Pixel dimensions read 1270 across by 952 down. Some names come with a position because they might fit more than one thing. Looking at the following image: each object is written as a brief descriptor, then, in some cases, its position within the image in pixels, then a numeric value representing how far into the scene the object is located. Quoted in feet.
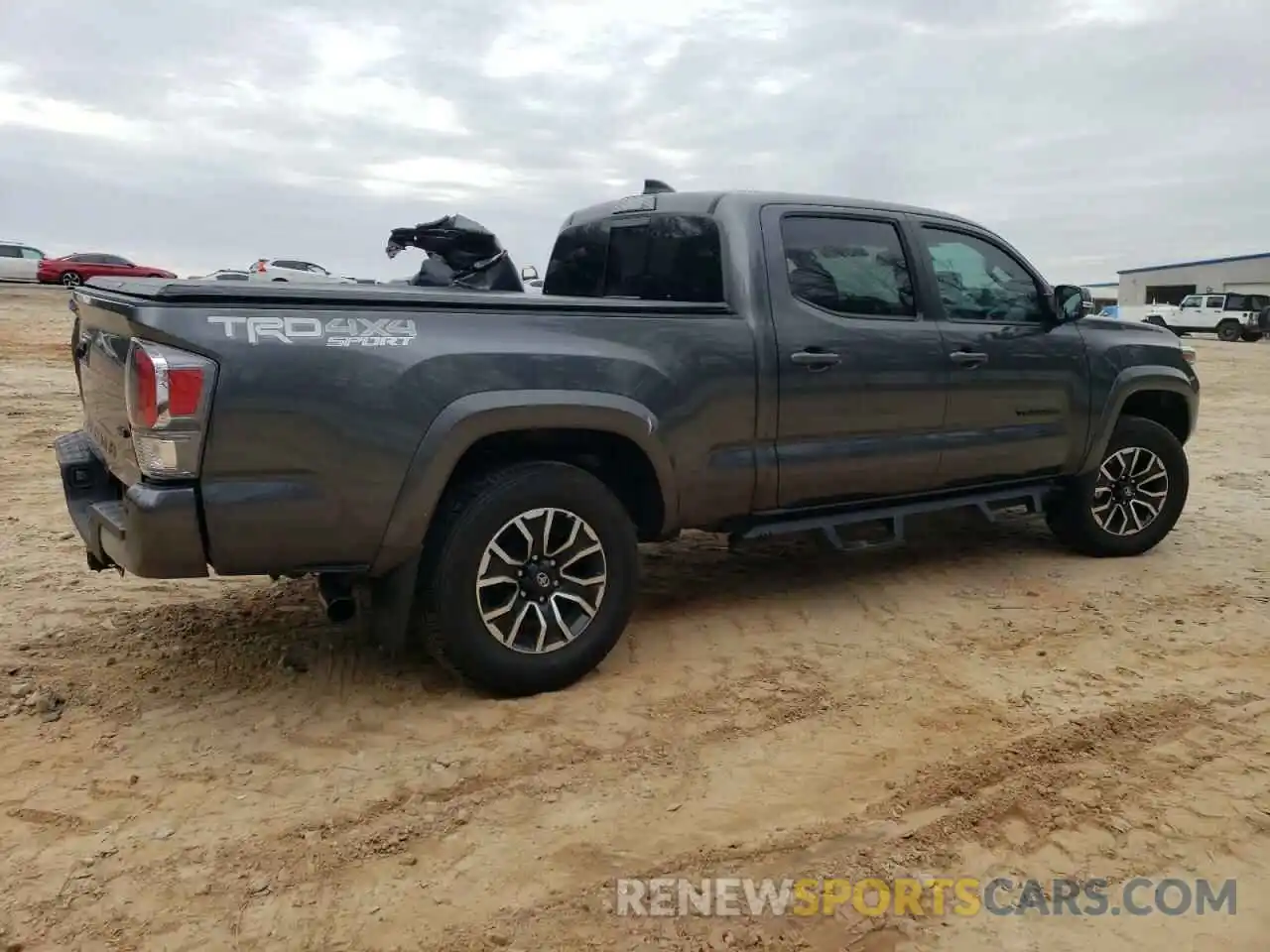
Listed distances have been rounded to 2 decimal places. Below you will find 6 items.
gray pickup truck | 9.97
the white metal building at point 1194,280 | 156.35
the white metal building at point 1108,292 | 187.12
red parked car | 102.73
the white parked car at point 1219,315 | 110.83
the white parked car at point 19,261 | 106.42
